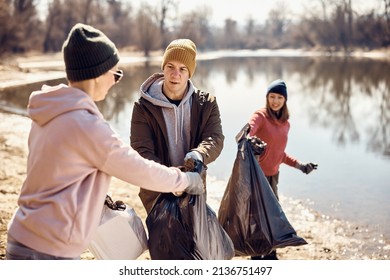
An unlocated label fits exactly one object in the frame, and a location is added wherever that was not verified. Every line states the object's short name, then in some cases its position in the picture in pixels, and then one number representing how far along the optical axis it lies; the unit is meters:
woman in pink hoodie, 1.45
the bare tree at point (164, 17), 40.34
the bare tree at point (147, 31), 37.84
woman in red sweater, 3.24
